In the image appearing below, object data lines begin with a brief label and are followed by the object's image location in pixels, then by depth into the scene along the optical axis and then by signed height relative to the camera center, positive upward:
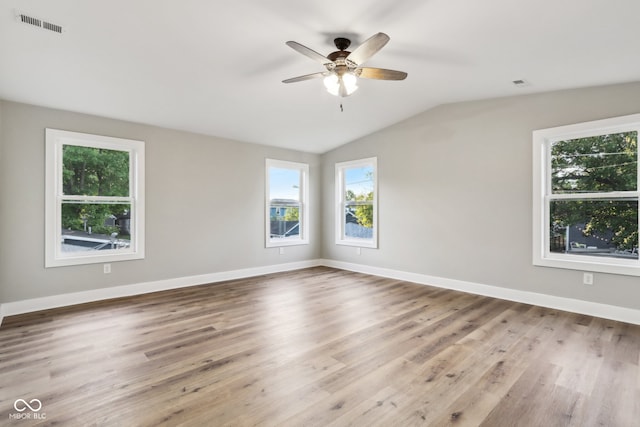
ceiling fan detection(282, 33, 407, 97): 2.65 +1.30
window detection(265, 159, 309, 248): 6.09 +0.17
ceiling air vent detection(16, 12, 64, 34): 2.36 +1.46
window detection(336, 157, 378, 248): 5.90 +0.18
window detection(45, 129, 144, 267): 3.90 +0.17
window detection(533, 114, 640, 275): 3.50 +0.20
